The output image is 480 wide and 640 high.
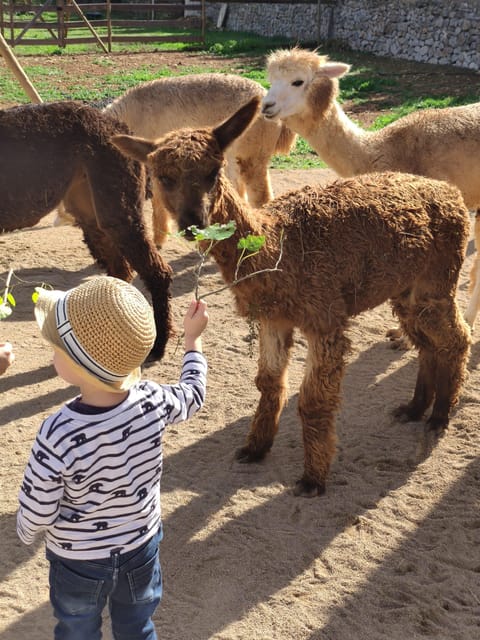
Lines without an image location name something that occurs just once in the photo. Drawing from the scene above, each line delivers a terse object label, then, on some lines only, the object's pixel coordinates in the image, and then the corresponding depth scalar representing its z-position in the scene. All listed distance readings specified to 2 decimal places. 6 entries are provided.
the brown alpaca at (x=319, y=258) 3.88
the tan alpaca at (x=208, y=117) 8.33
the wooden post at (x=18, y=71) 8.14
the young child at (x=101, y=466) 2.29
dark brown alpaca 5.85
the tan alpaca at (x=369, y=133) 6.34
